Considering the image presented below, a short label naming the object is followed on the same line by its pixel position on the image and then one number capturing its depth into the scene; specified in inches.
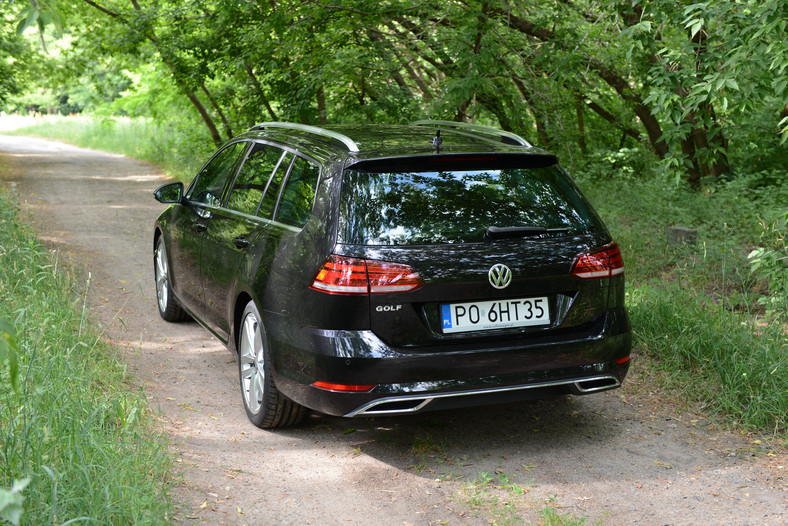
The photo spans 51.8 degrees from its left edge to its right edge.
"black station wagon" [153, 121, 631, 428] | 156.3
